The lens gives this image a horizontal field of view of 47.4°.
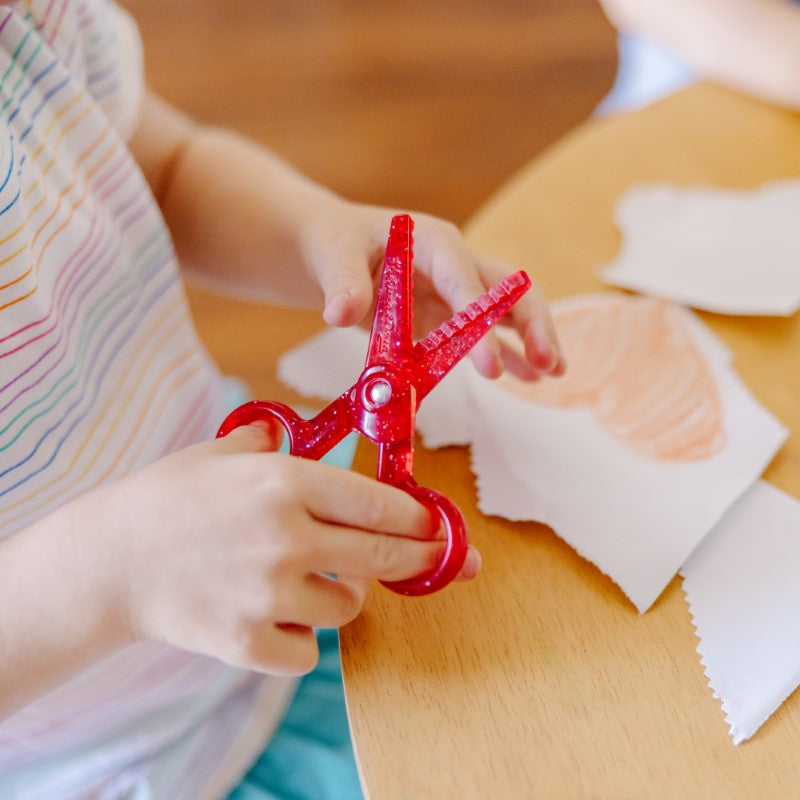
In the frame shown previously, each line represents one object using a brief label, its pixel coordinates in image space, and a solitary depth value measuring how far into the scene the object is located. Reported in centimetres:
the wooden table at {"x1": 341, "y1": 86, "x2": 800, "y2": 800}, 35
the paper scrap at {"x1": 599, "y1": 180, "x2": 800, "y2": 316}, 55
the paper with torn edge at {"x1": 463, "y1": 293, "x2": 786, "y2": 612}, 43
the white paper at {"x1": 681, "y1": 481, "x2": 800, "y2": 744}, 38
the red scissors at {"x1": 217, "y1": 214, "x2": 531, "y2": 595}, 36
